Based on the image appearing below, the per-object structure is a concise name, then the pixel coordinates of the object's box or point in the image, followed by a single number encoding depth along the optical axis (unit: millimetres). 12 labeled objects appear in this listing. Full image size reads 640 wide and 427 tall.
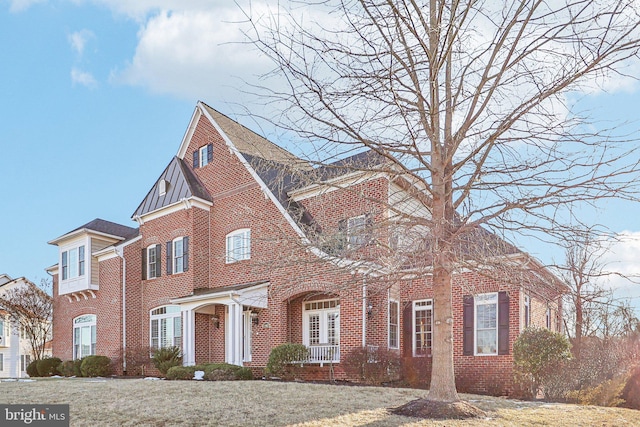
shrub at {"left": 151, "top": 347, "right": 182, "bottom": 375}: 20359
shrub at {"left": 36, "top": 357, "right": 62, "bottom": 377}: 26656
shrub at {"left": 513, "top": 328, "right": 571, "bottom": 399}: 14617
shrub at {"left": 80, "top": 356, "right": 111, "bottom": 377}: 23062
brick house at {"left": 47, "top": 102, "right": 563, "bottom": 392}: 10539
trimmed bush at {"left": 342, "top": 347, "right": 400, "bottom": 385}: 16188
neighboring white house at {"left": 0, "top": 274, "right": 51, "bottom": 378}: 45278
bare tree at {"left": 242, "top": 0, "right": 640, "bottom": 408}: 8773
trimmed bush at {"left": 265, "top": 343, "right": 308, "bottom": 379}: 17547
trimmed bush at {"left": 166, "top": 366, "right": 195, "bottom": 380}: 18219
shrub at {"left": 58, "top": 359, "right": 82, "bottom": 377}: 24559
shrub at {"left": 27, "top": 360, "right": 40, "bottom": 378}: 27047
